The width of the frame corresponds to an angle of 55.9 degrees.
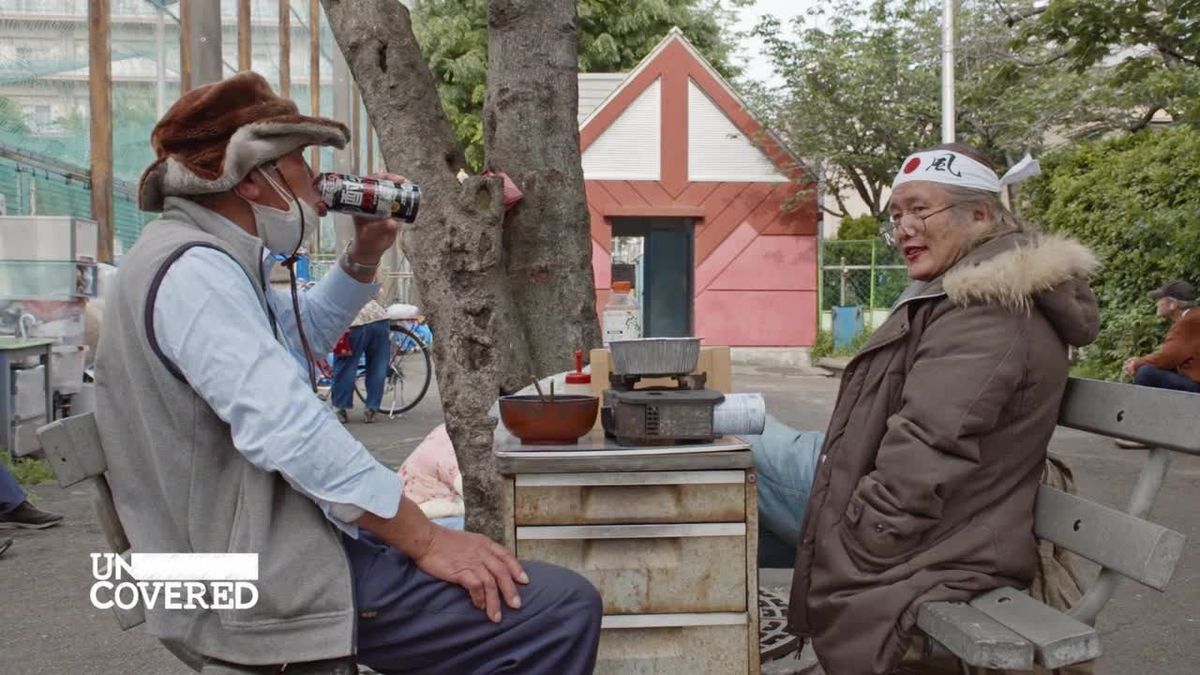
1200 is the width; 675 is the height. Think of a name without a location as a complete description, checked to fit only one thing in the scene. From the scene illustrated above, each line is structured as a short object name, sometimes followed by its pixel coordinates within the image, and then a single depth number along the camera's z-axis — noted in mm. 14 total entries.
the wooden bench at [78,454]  2346
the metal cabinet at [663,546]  2756
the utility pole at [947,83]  17958
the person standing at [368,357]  10805
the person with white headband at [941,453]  2750
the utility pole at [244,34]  18844
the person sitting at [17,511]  6461
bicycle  11938
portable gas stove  2777
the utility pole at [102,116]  13062
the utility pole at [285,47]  22188
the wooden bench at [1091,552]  2461
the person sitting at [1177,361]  9398
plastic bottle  3963
